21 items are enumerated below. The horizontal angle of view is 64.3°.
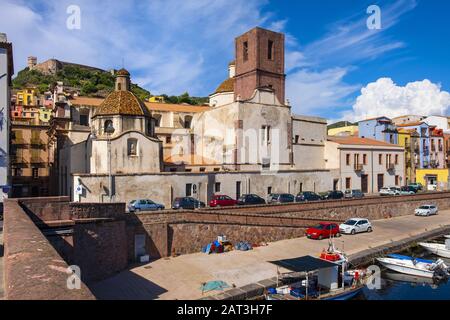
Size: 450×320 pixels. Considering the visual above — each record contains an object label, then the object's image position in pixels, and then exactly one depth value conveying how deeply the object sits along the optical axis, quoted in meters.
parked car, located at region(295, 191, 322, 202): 35.90
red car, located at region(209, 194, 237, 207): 30.64
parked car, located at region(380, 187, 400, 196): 43.97
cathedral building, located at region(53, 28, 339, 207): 31.70
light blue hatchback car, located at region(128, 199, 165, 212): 27.52
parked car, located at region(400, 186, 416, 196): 45.38
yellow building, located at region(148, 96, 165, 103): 92.29
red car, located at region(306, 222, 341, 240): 30.45
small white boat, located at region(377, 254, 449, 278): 24.42
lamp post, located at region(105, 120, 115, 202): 33.21
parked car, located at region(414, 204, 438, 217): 42.41
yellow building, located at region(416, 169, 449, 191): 53.76
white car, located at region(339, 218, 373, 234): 32.51
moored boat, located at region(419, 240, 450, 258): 29.59
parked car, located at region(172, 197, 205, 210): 28.67
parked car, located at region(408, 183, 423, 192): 49.83
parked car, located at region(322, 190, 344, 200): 38.29
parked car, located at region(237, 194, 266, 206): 31.73
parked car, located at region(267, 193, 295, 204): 33.84
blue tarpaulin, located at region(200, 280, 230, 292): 18.30
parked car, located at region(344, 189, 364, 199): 40.66
